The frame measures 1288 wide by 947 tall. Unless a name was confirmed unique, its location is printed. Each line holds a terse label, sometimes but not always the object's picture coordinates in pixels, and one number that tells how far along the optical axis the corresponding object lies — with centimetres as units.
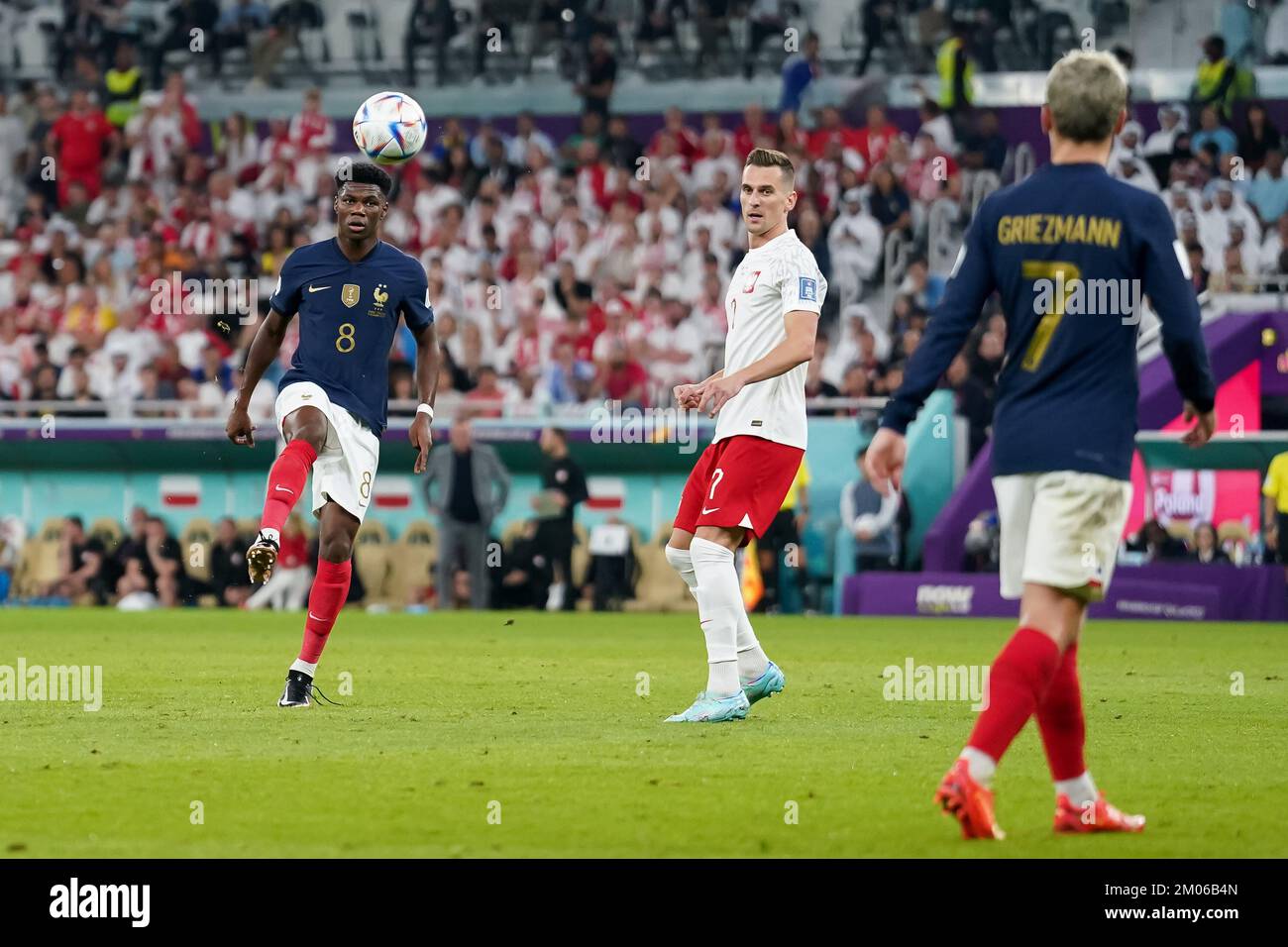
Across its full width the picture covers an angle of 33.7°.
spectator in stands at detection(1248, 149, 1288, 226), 2505
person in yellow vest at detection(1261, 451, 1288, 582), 2094
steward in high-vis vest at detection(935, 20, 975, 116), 2773
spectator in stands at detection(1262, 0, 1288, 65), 2820
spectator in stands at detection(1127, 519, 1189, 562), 2162
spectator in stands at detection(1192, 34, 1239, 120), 2647
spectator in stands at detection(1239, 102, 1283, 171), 2558
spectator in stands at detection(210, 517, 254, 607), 2419
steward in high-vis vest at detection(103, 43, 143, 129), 3153
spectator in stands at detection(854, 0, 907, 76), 2995
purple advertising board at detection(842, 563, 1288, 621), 2073
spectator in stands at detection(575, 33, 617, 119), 3003
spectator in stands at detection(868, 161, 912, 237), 2598
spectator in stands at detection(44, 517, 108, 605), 2453
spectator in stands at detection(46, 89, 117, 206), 3086
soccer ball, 1349
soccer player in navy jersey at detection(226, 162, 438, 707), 1088
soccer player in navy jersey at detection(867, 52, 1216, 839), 644
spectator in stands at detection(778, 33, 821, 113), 2930
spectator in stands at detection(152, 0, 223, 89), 3359
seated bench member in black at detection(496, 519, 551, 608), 2350
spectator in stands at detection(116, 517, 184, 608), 2434
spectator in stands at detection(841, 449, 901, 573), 2259
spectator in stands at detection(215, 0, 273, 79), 3369
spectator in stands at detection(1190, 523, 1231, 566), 2144
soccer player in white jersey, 988
